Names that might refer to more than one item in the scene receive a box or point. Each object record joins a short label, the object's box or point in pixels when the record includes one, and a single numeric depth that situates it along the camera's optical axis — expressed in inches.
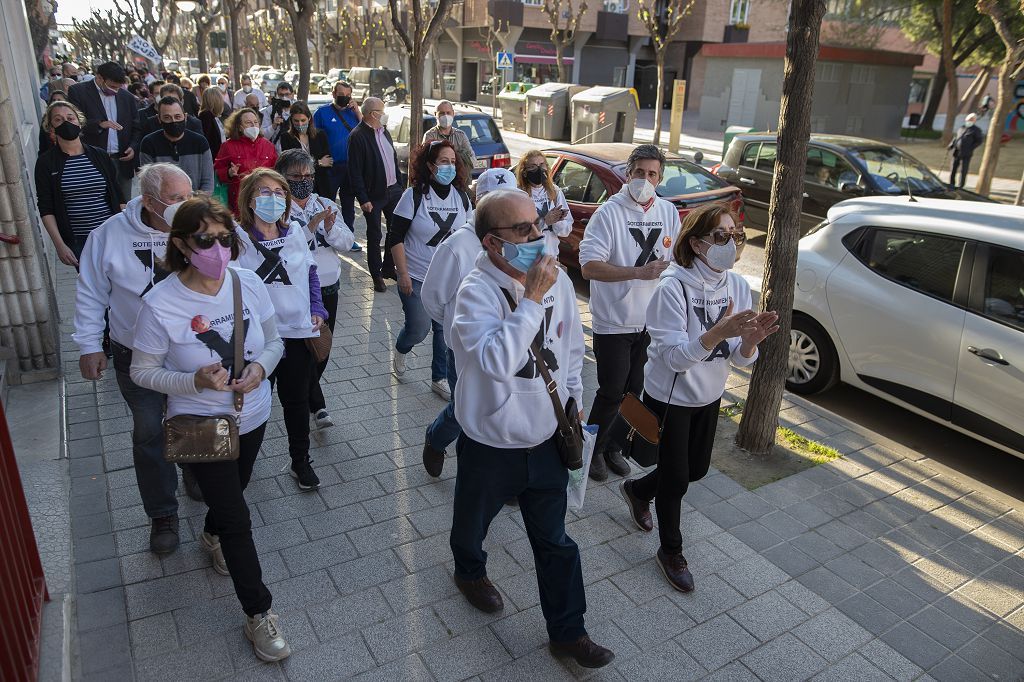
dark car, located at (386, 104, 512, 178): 482.9
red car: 351.9
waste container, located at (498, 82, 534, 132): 1104.8
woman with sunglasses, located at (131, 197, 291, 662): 114.3
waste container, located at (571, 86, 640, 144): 914.7
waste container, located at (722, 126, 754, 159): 675.0
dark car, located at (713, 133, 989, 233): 412.5
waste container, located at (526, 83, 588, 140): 1025.5
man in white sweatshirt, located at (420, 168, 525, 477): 156.3
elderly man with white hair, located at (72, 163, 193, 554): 142.1
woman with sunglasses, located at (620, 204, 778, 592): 136.5
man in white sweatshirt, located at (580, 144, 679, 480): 177.5
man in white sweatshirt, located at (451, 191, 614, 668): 105.2
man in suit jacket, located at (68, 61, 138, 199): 366.9
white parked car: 191.6
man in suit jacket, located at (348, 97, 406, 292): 322.0
